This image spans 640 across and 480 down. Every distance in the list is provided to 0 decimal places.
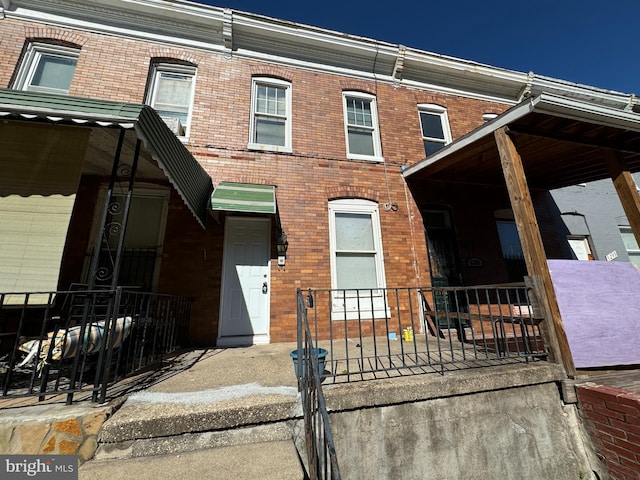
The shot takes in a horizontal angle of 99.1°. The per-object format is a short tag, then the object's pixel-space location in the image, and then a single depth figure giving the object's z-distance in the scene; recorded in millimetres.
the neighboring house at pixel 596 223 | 7445
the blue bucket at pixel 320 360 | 2918
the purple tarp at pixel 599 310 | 3445
